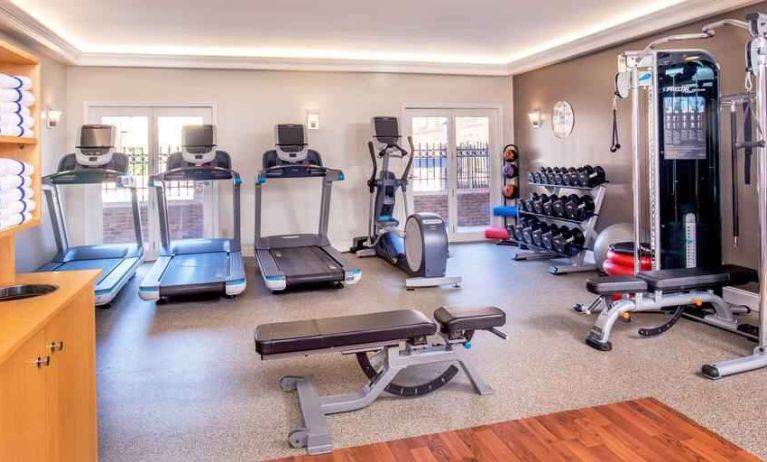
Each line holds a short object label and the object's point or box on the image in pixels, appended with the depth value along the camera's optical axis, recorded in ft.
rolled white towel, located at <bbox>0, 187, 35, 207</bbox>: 6.23
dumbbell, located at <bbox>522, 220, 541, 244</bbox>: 23.06
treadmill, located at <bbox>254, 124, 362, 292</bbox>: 19.61
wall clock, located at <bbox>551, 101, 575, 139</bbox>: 23.86
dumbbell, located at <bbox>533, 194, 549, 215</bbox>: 22.72
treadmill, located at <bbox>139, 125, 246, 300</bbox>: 16.96
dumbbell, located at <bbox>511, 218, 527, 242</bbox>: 23.83
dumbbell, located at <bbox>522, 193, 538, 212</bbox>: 23.41
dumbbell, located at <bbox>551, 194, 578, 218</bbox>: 21.26
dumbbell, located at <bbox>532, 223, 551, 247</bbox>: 22.36
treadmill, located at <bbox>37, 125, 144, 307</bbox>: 18.85
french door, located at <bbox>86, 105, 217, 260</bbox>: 23.82
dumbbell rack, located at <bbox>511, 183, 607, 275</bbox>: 20.44
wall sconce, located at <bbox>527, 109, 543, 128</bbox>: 26.12
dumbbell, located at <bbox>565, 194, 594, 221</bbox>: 20.39
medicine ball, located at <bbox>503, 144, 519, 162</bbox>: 27.45
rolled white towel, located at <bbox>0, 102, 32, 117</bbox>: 6.23
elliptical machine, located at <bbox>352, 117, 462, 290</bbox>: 18.54
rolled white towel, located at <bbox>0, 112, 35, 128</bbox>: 6.26
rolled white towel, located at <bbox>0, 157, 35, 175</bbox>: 6.18
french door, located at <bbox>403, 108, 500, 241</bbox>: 27.73
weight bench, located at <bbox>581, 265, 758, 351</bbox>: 12.46
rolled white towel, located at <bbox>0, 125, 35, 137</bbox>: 6.26
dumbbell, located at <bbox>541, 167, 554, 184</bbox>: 22.71
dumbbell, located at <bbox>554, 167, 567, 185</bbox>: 22.03
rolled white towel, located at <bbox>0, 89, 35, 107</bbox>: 6.21
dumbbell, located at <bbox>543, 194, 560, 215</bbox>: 21.97
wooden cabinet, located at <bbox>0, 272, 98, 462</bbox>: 4.77
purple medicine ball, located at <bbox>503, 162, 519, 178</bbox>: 27.43
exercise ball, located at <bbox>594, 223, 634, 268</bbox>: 18.20
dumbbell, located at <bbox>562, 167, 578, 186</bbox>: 21.21
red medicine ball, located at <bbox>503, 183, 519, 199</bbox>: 27.32
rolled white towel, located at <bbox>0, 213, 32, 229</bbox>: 6.22
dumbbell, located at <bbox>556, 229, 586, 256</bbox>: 20.77
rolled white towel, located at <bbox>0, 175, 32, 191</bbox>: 6.21
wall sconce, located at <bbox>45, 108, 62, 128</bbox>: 20.98
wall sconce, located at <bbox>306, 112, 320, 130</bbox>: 25.44
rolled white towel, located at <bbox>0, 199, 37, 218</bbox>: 6.26
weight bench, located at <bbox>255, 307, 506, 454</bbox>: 8.87
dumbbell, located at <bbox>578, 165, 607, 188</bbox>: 20.53
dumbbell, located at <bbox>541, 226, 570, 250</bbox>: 21.67
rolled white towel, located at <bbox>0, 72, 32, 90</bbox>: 6.18
